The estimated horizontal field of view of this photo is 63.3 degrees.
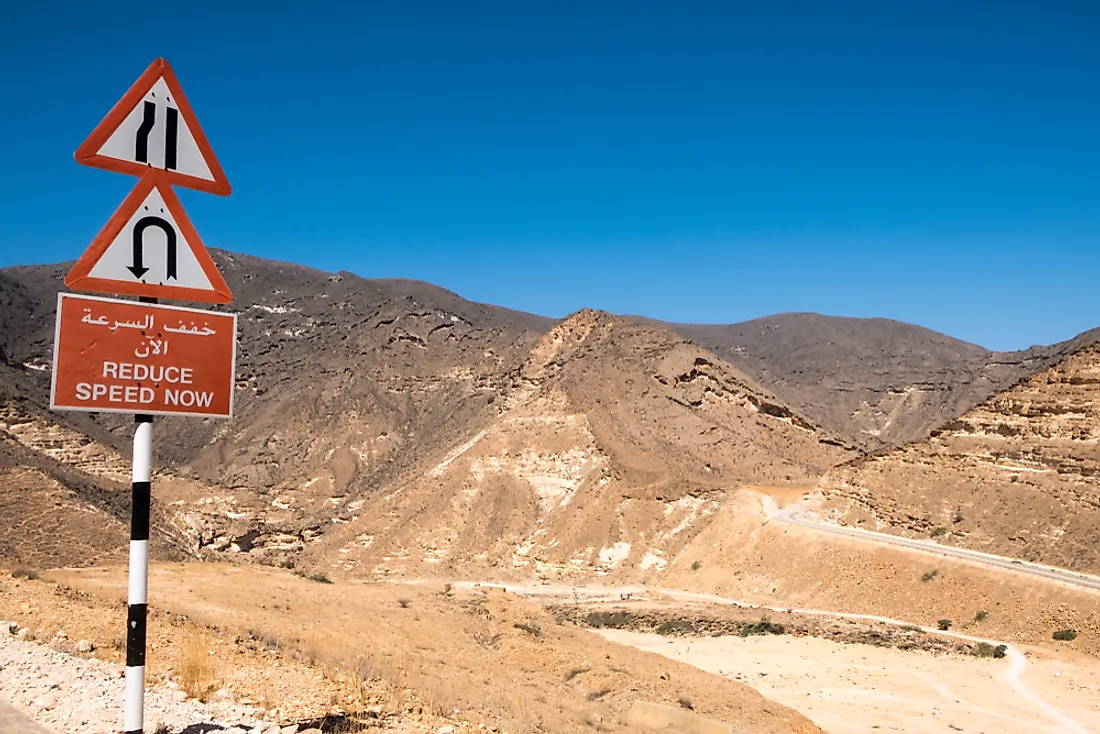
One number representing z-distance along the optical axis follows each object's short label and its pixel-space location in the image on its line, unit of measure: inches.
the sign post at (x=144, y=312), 192.7
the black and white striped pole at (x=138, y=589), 193.9
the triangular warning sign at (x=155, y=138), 201.7
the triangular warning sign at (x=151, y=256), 195.5
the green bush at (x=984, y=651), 1119.0
